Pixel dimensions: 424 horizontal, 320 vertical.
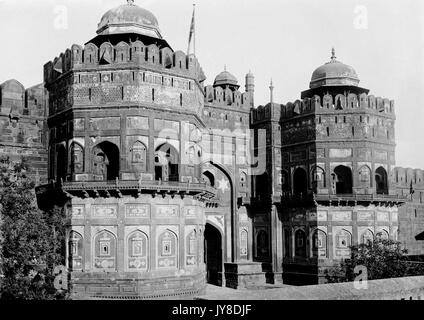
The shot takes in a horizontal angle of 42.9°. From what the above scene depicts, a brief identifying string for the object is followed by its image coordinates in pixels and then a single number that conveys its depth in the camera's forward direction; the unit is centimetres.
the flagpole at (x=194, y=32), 2414
